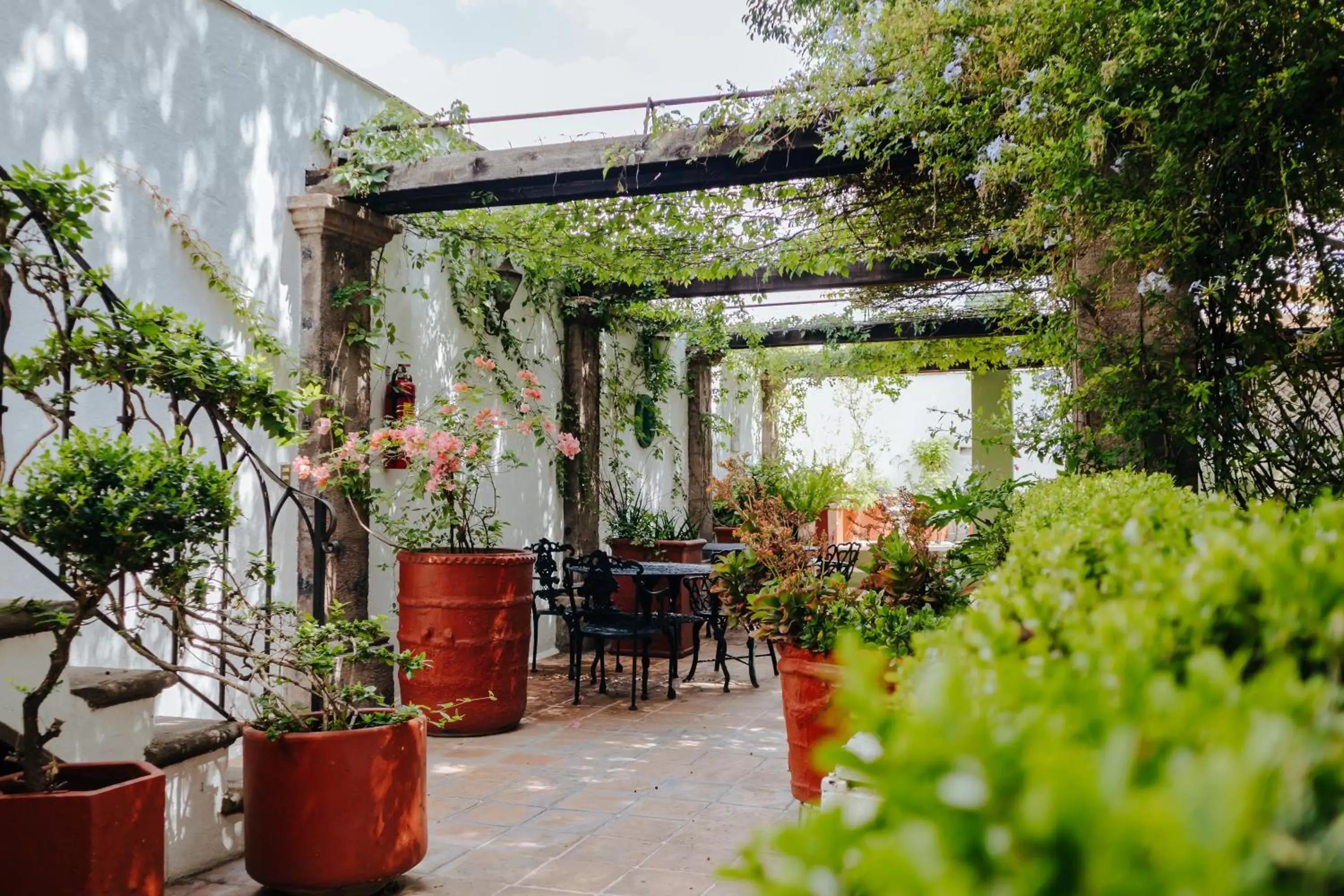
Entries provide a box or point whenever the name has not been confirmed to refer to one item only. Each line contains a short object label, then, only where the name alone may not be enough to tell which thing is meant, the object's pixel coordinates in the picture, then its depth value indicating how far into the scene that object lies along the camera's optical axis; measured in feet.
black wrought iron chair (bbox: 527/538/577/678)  21.84
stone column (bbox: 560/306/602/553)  26.25
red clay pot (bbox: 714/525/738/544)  34.47
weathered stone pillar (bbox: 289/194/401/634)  16.90
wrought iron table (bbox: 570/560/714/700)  20.83
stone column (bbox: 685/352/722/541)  34.60
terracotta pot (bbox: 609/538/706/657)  27.78
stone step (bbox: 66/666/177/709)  9.73
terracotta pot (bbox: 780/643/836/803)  11.77
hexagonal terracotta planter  7.81
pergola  15.39
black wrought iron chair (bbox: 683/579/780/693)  21.75
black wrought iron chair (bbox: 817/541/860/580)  23.66
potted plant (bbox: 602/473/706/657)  27.76
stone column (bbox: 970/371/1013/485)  38.33
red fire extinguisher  18.98
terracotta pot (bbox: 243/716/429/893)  9.87
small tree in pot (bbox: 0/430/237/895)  7.84
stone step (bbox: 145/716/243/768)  10.44
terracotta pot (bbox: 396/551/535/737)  16.87
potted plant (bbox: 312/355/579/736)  16.74
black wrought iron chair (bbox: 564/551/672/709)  19.89
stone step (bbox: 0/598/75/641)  8.96
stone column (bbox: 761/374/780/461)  43.39
